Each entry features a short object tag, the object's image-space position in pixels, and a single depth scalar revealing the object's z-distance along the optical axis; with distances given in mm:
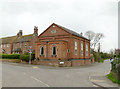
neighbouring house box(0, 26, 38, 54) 33698
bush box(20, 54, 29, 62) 20349
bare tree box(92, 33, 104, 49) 43679
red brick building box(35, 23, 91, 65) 18661
